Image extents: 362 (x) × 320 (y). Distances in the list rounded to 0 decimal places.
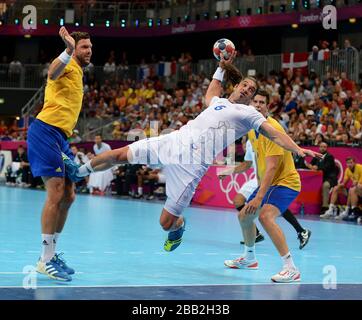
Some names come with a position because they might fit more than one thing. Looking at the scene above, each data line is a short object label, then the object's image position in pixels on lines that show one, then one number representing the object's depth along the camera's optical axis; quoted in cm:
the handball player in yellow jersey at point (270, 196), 859
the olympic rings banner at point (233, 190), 1894
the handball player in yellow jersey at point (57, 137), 800
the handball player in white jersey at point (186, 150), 838
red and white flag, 2731
